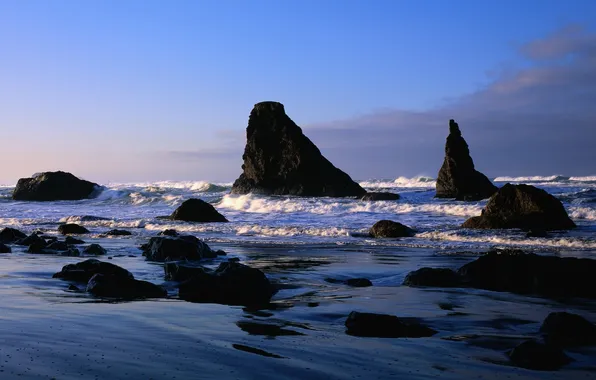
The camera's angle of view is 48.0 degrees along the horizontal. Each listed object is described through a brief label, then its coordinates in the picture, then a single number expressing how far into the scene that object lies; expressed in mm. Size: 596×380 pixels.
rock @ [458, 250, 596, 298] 7855
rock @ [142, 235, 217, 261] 12562
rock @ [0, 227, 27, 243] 17598
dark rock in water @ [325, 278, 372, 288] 8891
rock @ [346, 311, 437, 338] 5395
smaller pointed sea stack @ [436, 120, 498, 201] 37438
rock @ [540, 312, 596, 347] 5129
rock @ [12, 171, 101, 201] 49969
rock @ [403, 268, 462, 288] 8523
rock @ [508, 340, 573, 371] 4363
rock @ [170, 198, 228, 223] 25406
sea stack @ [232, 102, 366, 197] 46031
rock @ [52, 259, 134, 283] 8875
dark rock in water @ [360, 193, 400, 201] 36866
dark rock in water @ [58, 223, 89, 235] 21797
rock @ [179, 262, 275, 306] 7449
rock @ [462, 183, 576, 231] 19536
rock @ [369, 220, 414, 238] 18172
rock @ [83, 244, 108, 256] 13914
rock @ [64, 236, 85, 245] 16641
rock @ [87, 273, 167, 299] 7566
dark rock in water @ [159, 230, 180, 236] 17591
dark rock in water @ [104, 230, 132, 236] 20484
